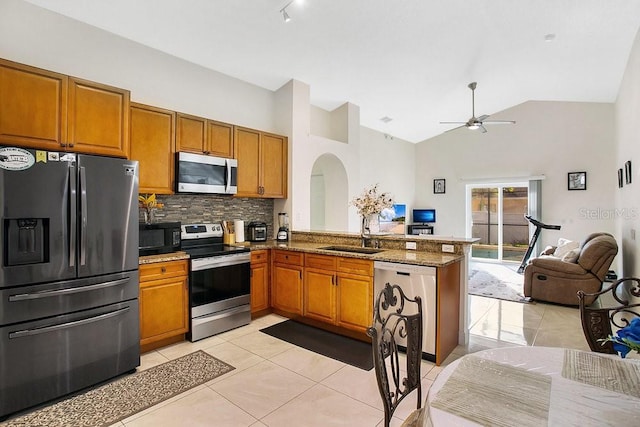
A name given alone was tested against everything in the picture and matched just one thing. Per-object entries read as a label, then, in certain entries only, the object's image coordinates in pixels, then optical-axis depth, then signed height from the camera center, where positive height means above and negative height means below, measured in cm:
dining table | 92 -58
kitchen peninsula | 292 -69
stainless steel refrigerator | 210 -42
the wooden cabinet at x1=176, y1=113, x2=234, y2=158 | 354 +90
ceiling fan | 554 +162
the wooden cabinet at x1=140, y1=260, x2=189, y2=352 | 294 -84
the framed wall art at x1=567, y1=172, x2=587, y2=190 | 673 +74
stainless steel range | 327 -74
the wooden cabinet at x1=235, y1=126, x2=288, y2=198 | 413 +69
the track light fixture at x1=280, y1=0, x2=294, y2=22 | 315 +199
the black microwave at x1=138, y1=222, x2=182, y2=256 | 314 -24
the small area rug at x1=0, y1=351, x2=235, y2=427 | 210 -132
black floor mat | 297 -131
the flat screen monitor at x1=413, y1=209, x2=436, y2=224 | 870 +1
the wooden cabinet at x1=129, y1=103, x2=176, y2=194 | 318 +70
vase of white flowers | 374 +12
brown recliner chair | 437 -81
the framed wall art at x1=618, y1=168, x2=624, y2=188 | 495 +58
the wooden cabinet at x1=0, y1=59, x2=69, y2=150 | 225 +78
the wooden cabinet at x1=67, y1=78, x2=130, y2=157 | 255 +79
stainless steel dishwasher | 281 -65
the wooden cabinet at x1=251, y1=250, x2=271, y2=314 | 387 -80
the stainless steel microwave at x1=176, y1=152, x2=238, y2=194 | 348 +46
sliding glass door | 779 -10
